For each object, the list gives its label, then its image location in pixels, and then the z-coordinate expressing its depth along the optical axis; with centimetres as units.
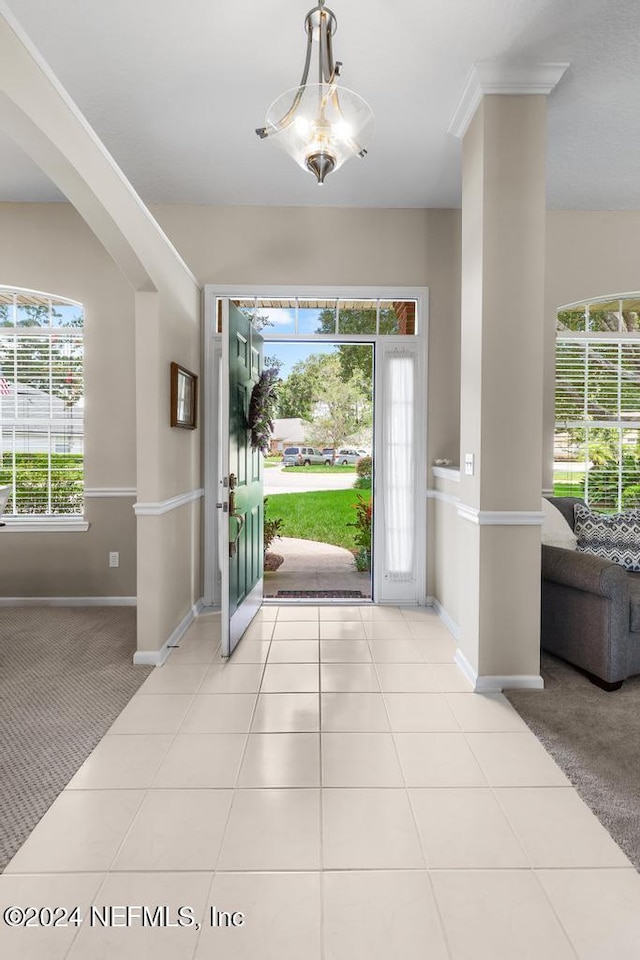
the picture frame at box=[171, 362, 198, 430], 338
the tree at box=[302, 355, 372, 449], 833
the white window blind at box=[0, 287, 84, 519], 421
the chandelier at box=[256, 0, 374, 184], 201
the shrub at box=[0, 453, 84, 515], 426
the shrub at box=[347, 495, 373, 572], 650
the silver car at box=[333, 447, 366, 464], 858
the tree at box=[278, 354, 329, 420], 829
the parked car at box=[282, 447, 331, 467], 858
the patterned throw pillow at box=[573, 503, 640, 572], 328
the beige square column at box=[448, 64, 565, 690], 270
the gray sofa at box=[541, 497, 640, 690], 271
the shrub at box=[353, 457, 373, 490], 831
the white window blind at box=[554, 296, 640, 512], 421
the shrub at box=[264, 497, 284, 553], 676
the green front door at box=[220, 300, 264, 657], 322
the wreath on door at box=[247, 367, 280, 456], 389
